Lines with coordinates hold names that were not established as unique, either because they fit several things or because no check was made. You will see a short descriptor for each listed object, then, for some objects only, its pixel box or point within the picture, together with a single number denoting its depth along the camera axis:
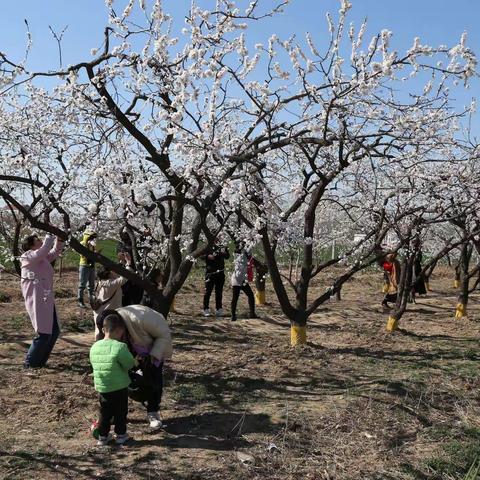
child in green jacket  4.31
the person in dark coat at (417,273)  14.09
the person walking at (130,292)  7.75
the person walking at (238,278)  9.95
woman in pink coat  6.11
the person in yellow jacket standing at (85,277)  10.93
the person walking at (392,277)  11.32
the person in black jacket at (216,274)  10.25
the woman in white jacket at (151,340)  4.59
